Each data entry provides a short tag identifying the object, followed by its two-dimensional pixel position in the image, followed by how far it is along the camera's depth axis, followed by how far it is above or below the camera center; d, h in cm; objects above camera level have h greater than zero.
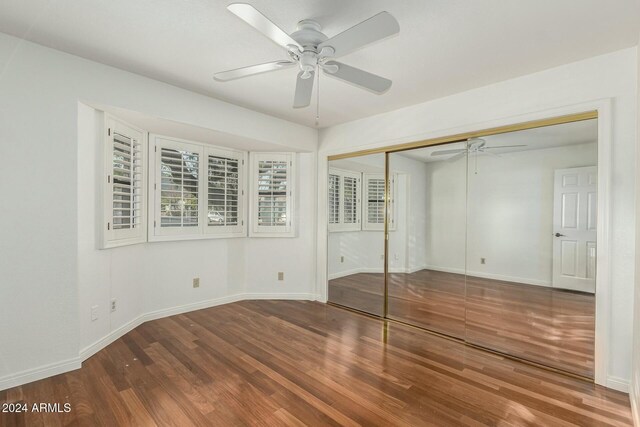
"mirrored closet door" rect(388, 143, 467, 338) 361 -32
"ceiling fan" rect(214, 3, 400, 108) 144 +95
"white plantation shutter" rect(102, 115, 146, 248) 273 +26
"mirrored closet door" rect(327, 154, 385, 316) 385 -28
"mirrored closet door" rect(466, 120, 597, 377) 239 -29
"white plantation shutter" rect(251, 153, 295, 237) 425 +26
